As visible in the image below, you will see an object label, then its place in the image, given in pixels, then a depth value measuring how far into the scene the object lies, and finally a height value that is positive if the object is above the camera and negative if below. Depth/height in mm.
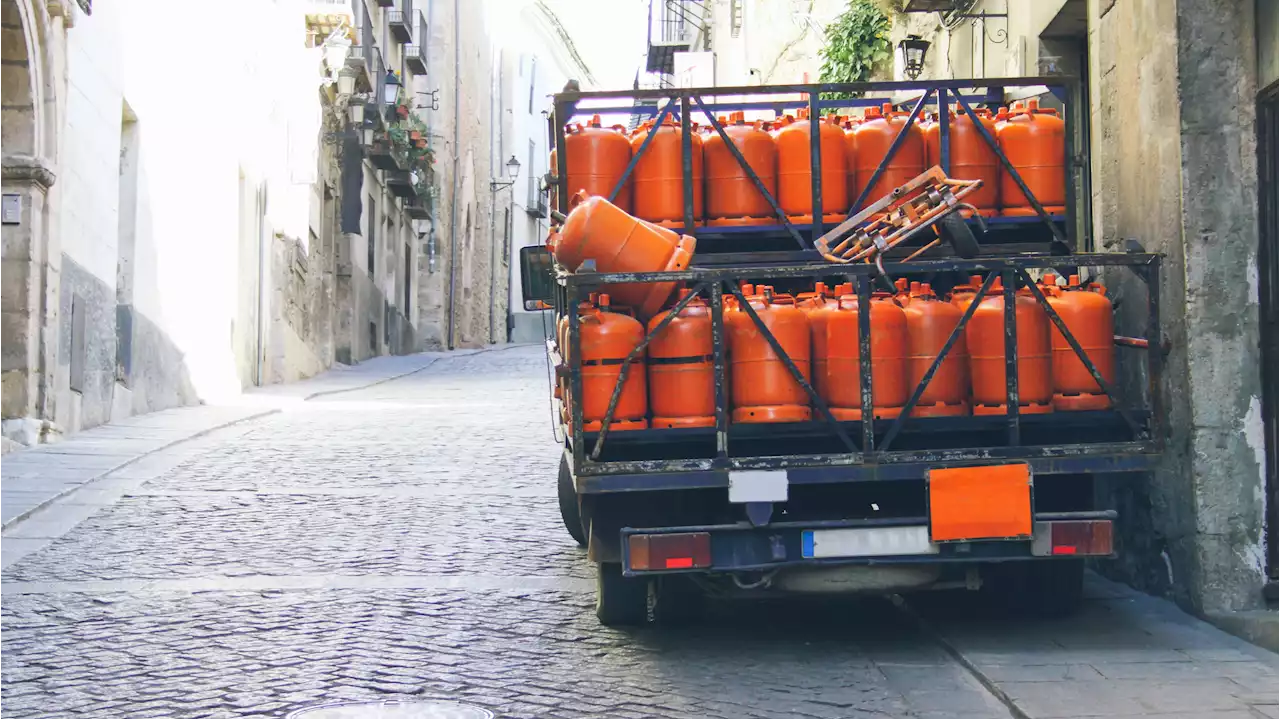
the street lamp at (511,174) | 48497 +7826
